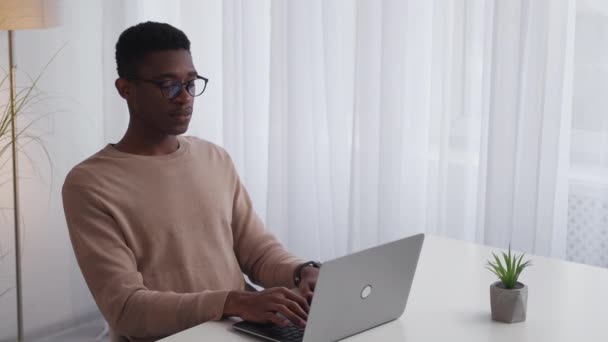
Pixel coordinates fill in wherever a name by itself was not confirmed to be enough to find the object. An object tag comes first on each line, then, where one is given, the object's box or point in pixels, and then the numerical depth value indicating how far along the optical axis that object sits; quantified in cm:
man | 185
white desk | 167
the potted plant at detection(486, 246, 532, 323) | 172
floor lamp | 278
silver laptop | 156
